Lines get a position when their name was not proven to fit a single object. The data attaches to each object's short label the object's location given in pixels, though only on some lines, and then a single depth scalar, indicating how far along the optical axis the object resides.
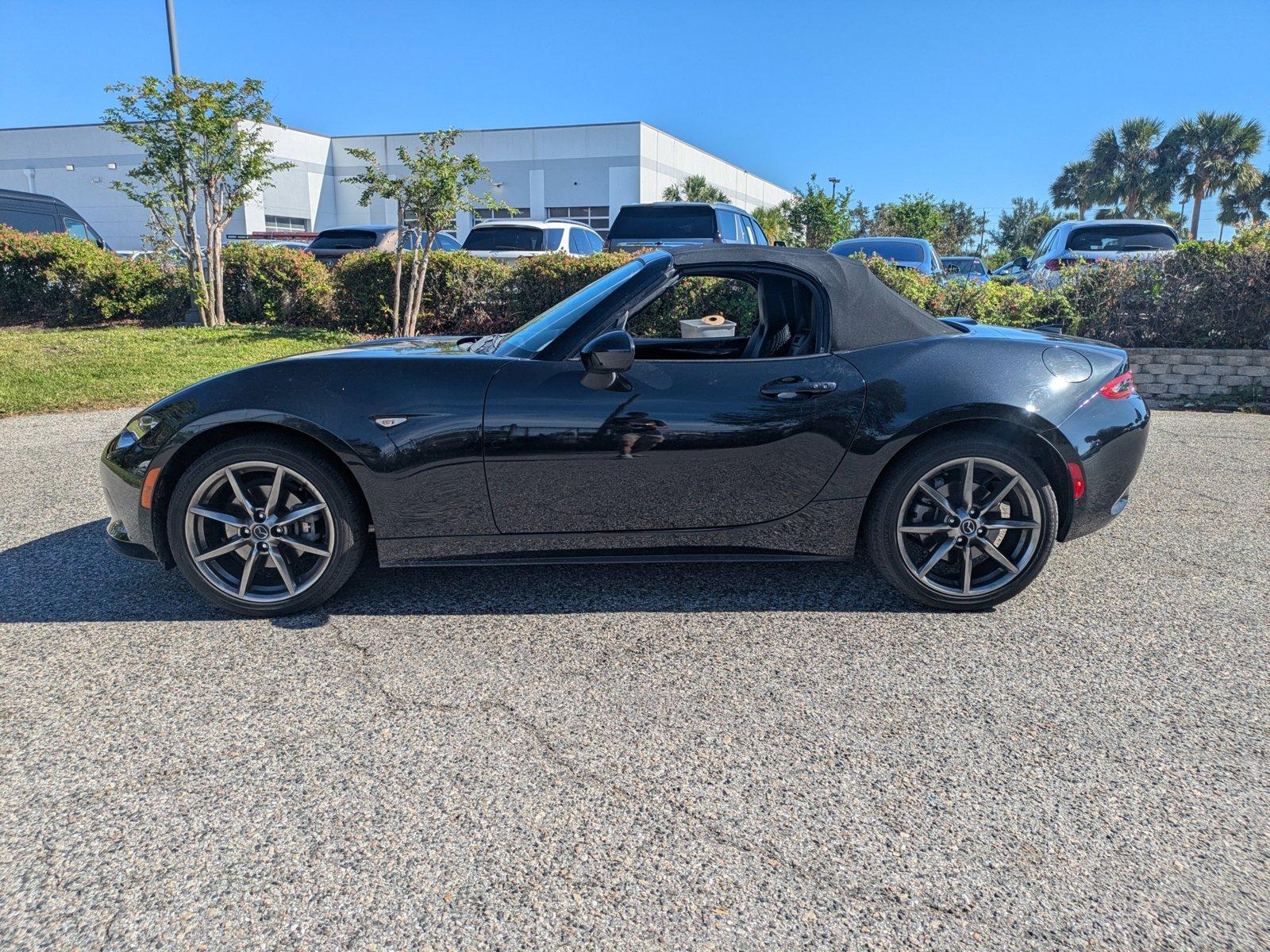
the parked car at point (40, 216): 16.45
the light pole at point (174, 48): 14.11
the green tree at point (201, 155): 11.21
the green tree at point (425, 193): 10.84
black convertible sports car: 3.33
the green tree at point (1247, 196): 46.34
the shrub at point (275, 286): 12.06
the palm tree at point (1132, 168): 50.78
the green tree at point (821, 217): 28.53
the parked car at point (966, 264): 23.57
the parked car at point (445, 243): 15.74
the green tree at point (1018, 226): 85.81
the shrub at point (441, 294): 11.03
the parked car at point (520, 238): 13.40
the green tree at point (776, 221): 31.82
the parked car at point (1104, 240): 11.27
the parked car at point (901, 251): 12.46
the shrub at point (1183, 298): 9.20
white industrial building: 42.94
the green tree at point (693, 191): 43.19
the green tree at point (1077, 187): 54.94
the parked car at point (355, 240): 16.08
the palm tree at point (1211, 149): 46.38
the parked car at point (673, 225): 11.72
